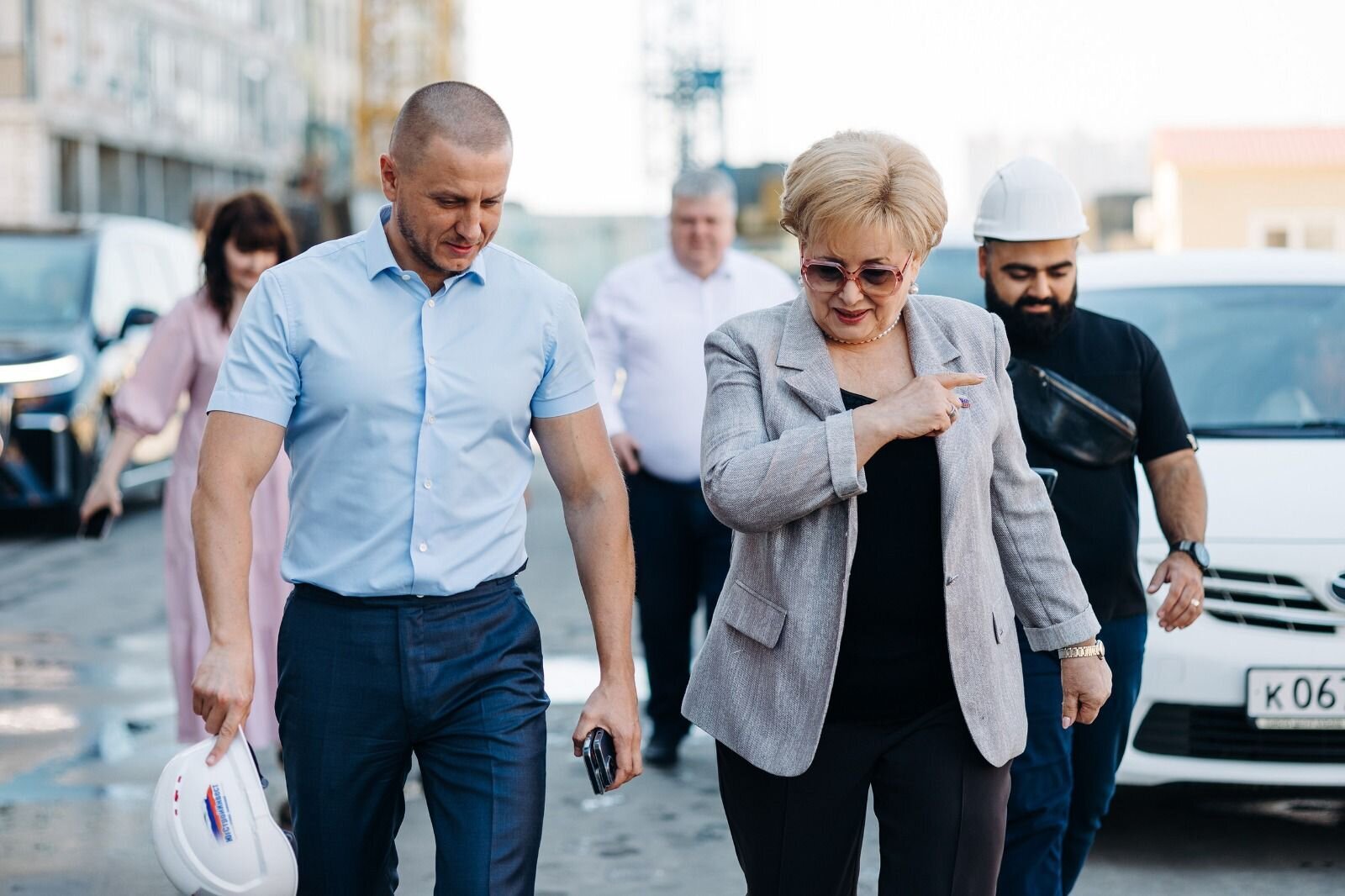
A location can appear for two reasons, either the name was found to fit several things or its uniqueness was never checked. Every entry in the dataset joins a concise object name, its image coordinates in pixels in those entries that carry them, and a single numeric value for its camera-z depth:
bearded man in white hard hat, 3.81
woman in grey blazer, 2.92
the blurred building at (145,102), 40.22
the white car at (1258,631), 4.83
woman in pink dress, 5.59
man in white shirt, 6.43
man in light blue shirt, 3.04
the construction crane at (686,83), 57.25
